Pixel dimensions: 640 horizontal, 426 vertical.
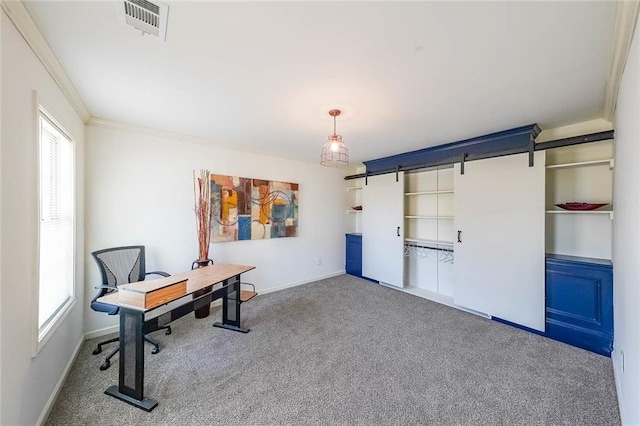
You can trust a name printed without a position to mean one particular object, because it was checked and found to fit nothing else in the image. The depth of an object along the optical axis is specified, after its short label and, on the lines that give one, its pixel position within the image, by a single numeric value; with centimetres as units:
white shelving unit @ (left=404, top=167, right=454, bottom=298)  398
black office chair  225
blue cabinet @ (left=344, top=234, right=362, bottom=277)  506
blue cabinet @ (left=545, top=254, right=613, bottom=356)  239
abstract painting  357
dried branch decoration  323
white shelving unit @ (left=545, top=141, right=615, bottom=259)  264
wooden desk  176
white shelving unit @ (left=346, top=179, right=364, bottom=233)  544
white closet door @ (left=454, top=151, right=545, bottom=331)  280
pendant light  235
